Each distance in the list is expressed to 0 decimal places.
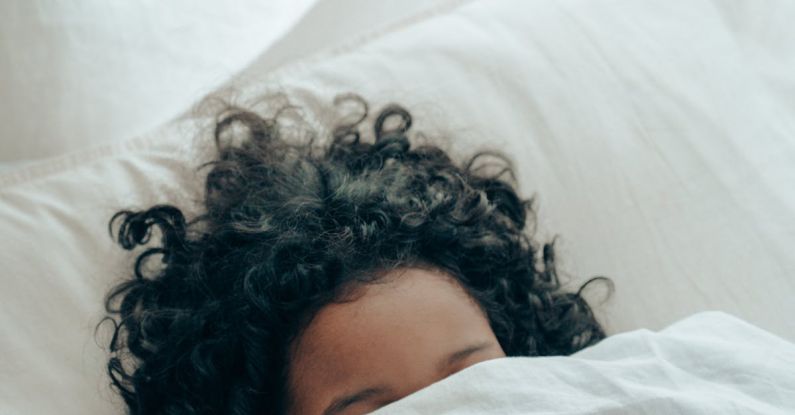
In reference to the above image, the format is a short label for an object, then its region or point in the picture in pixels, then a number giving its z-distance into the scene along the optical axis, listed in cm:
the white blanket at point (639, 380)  74
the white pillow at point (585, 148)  95
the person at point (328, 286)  80
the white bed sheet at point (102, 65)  106
